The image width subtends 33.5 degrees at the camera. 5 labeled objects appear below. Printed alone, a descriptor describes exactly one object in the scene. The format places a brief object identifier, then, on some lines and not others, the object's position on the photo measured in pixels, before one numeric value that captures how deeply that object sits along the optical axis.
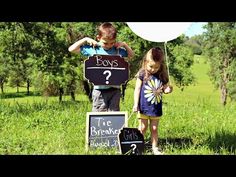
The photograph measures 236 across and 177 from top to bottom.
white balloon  4.33
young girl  4.30
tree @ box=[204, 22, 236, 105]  28.09
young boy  4.36
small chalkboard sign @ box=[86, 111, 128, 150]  4.39
